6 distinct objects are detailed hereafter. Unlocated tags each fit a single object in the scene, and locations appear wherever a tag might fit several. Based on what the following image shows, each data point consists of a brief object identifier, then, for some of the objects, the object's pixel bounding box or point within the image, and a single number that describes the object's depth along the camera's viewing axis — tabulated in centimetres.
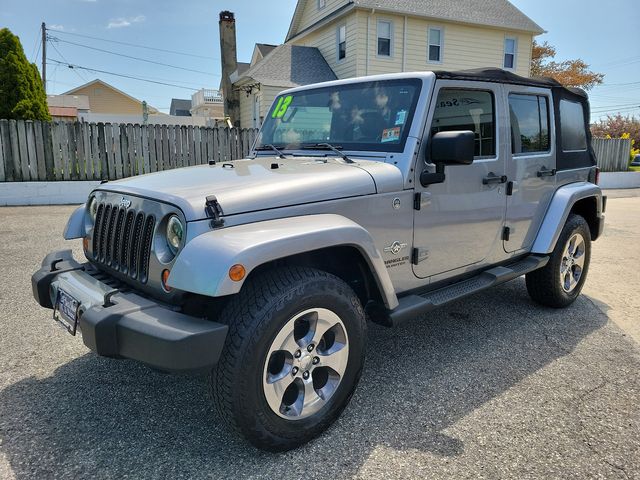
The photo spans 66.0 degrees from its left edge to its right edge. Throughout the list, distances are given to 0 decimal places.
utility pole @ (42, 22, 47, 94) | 3462
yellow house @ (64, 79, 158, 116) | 4600
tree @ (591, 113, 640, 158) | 3975
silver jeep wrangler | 216
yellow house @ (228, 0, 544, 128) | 1655
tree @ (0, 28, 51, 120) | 1248
